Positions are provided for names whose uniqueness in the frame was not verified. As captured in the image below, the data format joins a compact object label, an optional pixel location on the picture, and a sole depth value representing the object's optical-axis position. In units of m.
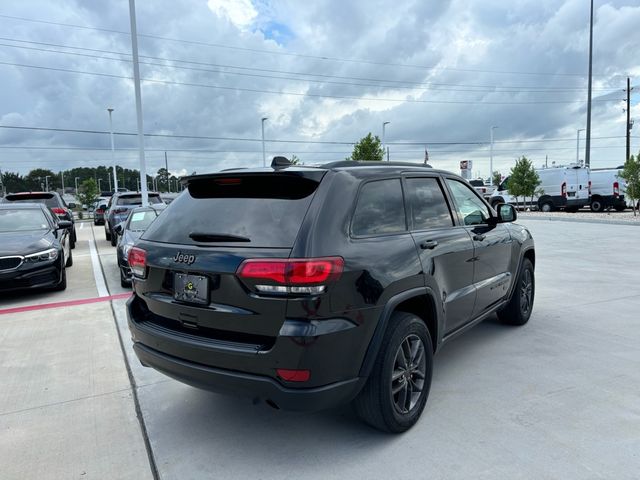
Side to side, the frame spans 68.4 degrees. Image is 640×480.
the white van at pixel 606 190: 24.52
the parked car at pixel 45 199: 13.44
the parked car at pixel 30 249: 6.77
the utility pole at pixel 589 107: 29.30
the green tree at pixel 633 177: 19.95
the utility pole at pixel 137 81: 15.41
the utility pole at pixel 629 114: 36.51
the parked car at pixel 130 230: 7.62
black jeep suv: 2.54
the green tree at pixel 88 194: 45.16
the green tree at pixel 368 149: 32.03
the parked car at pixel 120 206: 14.12
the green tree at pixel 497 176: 70.56
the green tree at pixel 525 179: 26.17
